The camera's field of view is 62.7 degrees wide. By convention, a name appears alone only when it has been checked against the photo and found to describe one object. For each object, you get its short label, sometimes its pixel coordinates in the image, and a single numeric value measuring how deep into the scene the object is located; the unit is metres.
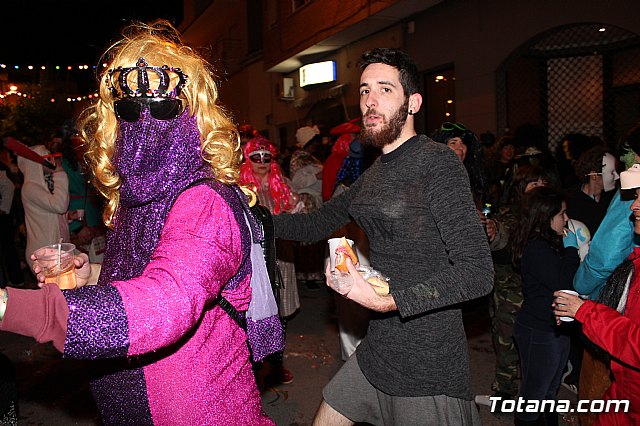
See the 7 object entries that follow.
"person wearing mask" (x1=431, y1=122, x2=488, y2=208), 4.91
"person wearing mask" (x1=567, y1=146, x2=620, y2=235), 4.74
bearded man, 2.03
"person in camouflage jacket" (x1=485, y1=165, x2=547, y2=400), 4.14
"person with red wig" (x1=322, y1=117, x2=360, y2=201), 6.61
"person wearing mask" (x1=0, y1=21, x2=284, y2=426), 1.37
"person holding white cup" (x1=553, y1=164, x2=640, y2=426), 2.34
